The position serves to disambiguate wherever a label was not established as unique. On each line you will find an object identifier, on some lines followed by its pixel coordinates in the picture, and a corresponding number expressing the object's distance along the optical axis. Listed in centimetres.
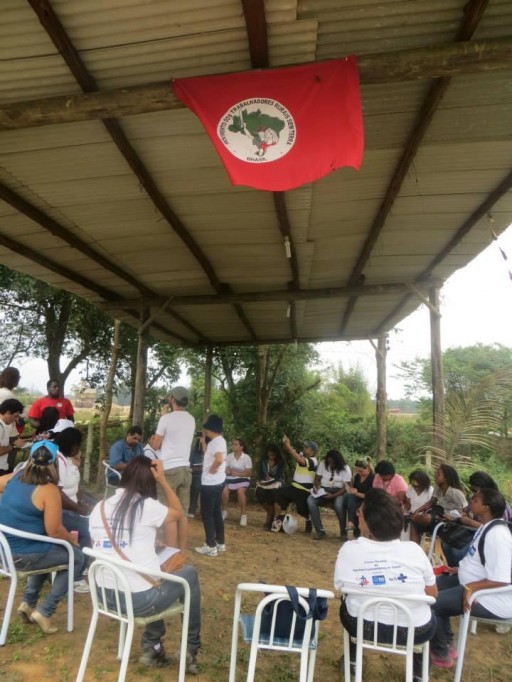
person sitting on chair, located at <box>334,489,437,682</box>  240
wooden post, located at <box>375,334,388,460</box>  930
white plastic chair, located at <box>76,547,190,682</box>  241
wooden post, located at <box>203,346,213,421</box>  1138
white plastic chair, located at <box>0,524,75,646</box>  295
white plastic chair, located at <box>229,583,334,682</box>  214
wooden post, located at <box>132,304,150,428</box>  782
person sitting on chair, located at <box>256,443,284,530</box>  729
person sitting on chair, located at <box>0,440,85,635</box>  313
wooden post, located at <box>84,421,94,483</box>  1027
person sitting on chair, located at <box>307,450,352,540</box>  673
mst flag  276
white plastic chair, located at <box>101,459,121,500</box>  593
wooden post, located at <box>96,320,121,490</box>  890
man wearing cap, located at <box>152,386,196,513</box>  532
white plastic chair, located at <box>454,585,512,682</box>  273
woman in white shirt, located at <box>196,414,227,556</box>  536
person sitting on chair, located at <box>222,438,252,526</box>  747
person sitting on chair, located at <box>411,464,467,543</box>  466
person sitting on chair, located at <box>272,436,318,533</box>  710
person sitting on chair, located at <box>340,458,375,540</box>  641
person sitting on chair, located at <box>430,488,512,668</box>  282
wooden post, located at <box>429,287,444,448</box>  610
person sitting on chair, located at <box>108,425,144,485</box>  617
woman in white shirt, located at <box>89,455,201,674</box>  262
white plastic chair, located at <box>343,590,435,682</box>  224
